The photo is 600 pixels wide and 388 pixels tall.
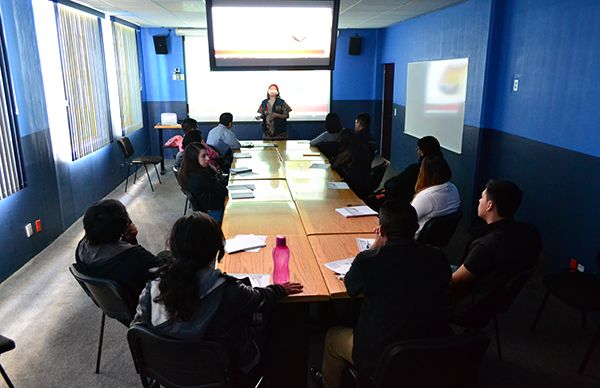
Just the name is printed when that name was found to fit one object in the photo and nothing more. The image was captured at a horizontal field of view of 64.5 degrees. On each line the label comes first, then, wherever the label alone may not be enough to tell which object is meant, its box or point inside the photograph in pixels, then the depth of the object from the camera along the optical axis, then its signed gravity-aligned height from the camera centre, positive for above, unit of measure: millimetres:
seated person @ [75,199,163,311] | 2357 -870
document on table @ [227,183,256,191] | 4344 -993
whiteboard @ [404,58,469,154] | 6059 -326
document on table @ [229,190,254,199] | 4094 -994
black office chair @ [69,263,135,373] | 2283 -1067
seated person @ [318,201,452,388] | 1863 -822
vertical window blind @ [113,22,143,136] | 7918 -18
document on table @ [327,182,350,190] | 4465 -1010
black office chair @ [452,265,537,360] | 2436 -1178
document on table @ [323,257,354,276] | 2549 -1016
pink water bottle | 2459 -951
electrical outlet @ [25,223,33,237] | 4530 -1438
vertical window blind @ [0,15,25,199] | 4117 -566
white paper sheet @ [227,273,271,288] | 2424 -1026
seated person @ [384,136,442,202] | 4449 -922
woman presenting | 8531 -658
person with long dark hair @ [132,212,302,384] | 1787 -826
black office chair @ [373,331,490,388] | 1690 -1007
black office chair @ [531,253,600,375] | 2822 -1299
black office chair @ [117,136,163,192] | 7199 -1252
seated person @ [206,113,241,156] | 6441 -801
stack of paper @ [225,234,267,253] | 2881 -1008
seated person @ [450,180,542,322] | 2434 -893
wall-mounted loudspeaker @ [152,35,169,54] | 9305 +612
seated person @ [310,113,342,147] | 6762 -757
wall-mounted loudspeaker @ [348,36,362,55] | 9609 +621
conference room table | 2445 -1026
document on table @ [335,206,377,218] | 3588 -1007
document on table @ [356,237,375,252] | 2933 -1019
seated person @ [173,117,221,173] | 5641 -926
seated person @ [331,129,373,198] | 5129 -916
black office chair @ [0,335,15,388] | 2281 -1262
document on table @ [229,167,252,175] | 5152 -994
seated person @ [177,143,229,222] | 4277 -919
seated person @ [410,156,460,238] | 3336 -801
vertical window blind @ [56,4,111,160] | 5758 -43
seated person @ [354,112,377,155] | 6169 -639
